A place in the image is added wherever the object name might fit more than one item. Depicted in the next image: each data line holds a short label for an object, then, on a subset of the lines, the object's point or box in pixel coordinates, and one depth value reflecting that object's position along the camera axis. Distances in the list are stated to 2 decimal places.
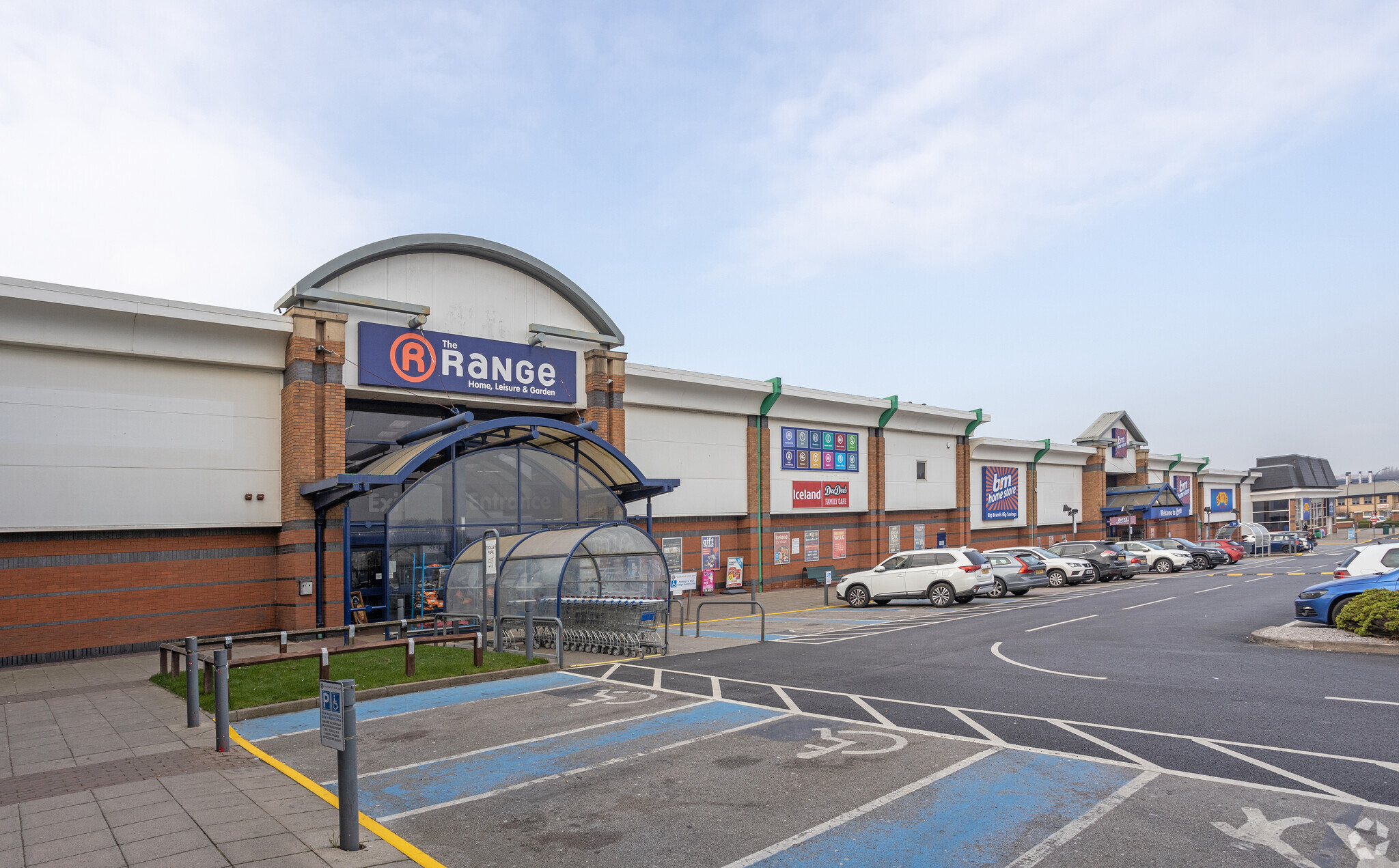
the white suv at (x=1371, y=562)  16.62
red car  43.53
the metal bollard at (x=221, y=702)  8.85
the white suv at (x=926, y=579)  24.31
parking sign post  5.88
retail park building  17.06
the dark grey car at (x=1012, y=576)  27.94
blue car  16.19
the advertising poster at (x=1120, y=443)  53.50
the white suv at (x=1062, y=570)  32.47
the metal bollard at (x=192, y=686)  9.95
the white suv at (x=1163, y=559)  38.94
